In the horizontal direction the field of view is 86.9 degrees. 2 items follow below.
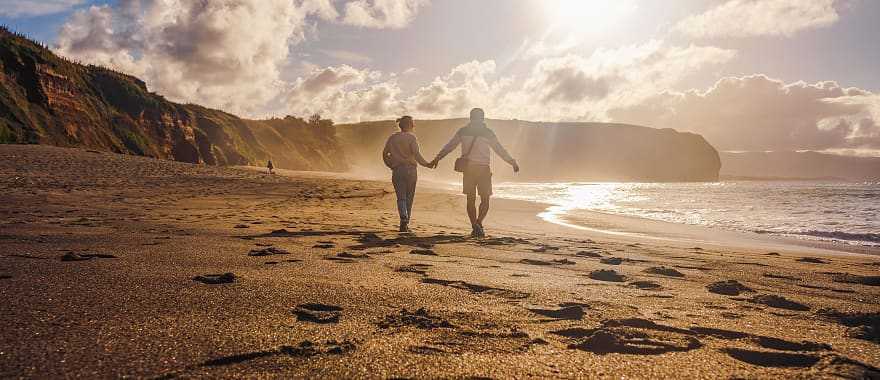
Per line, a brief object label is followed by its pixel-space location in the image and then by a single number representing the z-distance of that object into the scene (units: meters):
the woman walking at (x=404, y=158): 7.02
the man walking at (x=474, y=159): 6.87
